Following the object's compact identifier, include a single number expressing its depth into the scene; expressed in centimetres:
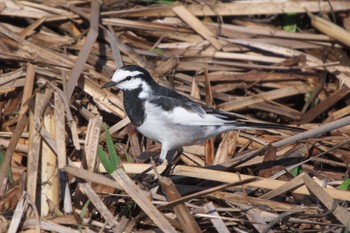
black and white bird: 1149
